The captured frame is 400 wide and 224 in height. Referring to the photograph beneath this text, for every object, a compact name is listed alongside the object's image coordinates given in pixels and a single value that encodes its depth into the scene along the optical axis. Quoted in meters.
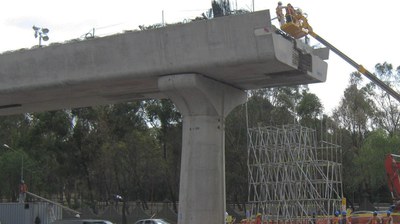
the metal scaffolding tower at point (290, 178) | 28.75
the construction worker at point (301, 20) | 24.34
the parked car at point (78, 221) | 32.06
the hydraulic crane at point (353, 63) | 23.67
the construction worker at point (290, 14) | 23.55
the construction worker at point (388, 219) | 23.78
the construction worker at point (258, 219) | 26.00
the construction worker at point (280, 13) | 23.33
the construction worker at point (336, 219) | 25.07
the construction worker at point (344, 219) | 23.40
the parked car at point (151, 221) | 36.76
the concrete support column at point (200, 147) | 22.03
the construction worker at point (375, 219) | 23.75
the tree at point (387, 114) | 59.97
